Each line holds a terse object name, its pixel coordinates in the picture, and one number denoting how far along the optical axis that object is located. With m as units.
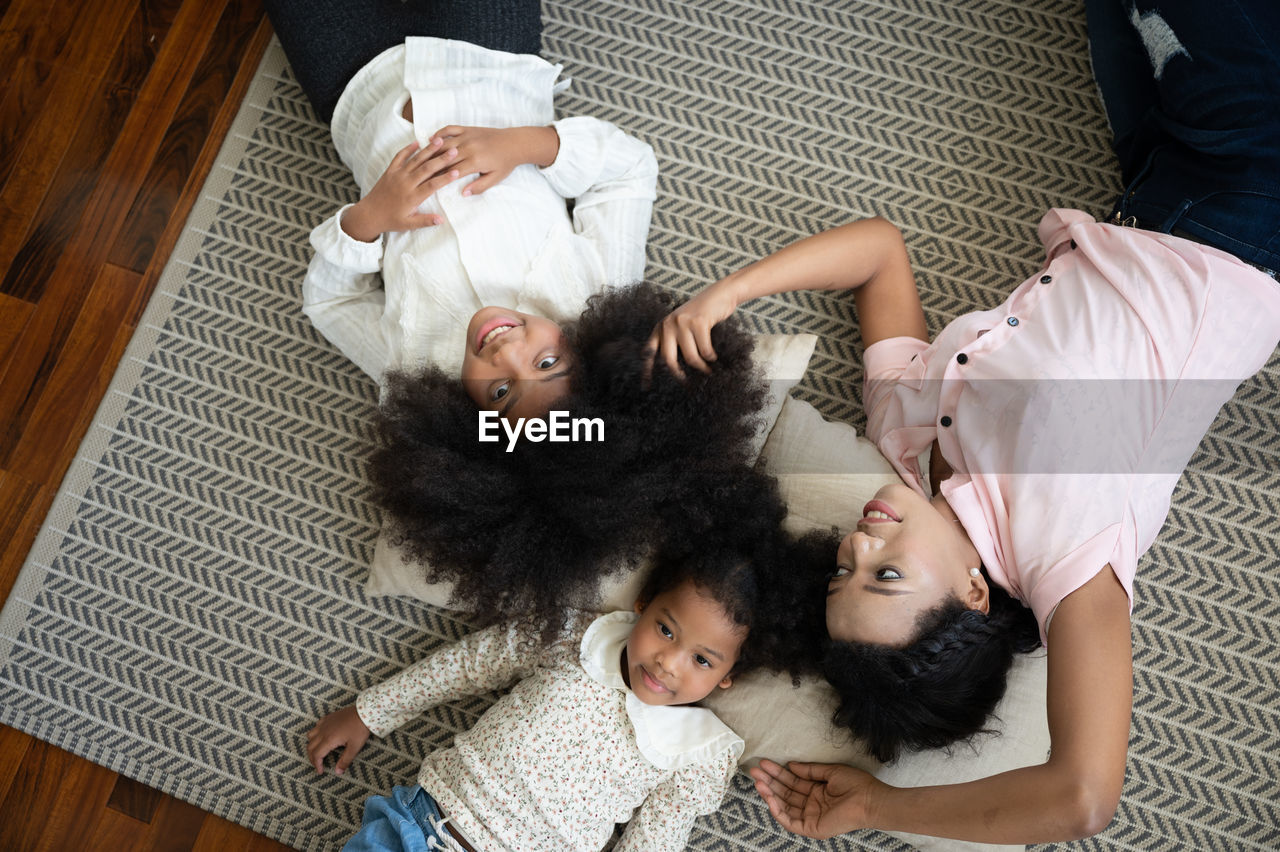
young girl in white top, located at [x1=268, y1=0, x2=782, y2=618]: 1.10
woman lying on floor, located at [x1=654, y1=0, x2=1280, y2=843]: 1.02
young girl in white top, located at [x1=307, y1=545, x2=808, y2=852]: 1.14
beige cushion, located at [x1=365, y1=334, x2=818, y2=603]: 1.25
